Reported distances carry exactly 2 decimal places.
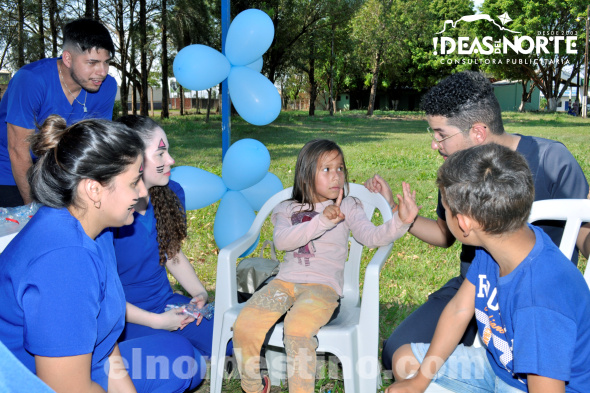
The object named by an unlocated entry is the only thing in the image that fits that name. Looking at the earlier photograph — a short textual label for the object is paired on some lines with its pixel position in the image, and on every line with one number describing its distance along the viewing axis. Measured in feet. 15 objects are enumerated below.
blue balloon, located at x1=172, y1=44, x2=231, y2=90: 10.79
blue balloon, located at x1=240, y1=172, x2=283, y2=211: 12.22
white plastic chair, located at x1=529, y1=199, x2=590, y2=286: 6.47
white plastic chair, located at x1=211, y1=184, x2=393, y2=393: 6.97
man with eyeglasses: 7.05
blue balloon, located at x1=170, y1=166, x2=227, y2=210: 11.17
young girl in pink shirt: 6.84
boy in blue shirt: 4.09
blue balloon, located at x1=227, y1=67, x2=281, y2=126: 11.30
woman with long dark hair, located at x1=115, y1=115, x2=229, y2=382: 7.47
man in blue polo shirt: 8.92
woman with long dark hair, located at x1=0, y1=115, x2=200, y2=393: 4.11
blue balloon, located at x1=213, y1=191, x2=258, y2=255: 11.76
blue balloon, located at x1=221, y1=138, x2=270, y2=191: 11.37
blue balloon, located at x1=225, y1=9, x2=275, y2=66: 11.10
